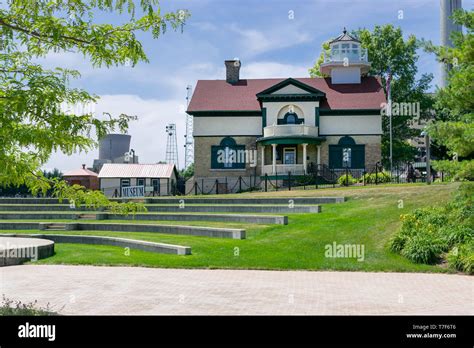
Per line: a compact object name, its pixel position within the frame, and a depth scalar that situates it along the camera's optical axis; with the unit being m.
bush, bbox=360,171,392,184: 30.67
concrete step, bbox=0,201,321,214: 21.61
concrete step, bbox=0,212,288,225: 19.73
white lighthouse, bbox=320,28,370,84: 43.34
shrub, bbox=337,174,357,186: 30.33
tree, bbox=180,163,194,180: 79.49
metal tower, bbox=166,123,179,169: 84.83
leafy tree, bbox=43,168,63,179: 67.16
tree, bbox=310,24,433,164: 47.78
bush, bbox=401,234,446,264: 13.67
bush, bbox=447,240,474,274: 12.53
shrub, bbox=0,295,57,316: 7.42
